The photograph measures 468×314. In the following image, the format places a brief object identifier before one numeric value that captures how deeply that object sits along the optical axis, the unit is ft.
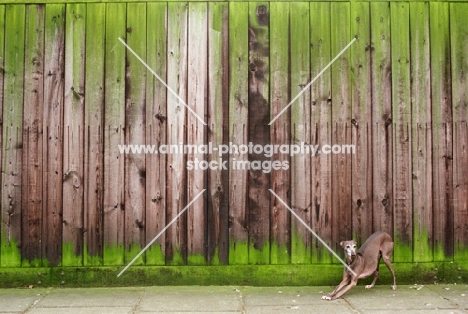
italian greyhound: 14.56
